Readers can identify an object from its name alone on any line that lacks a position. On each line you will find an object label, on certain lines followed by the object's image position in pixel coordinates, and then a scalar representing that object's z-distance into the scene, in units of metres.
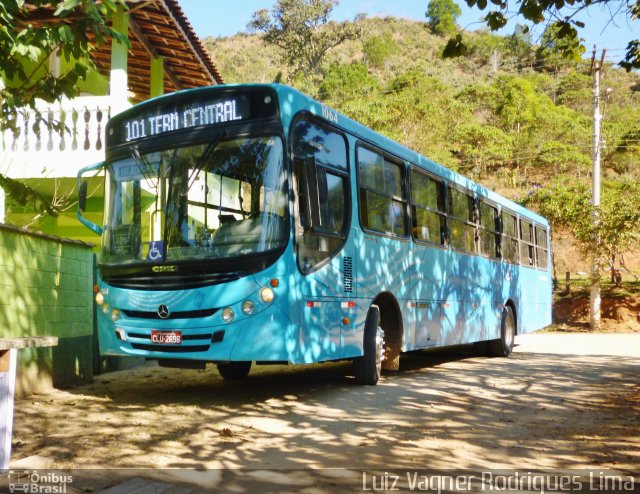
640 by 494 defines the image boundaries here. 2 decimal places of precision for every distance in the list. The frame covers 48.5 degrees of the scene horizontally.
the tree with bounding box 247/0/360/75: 65.81
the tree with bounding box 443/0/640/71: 6.14
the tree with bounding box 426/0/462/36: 133.38
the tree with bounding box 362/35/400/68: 101.56
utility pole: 25.17
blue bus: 6.84
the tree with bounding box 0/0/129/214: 5.48
